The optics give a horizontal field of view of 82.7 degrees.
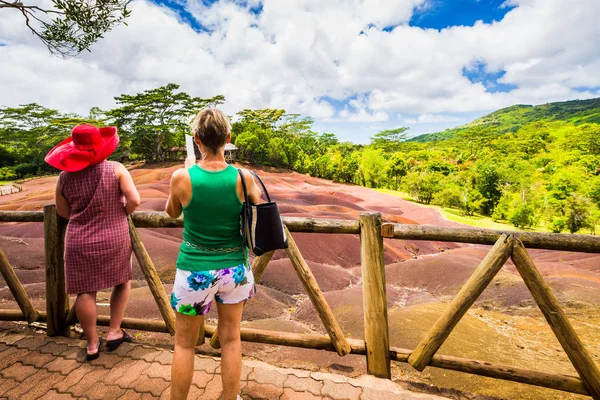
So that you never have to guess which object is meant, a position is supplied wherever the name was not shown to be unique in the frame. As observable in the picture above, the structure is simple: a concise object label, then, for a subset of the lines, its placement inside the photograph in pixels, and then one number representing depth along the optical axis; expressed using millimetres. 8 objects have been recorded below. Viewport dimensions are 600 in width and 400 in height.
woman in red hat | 2283
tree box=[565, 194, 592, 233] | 19422
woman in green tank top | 1624
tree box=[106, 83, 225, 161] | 37438
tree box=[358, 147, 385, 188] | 37656
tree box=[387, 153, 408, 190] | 36969
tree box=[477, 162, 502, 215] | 26062
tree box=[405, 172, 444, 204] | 29828
